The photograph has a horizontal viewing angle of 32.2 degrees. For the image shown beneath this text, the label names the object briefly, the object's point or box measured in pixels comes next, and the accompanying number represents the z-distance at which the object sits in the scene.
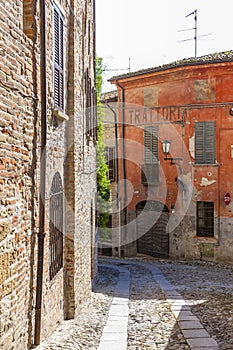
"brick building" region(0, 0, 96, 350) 4.46
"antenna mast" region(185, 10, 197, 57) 20.58
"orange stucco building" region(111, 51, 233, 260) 17.16
